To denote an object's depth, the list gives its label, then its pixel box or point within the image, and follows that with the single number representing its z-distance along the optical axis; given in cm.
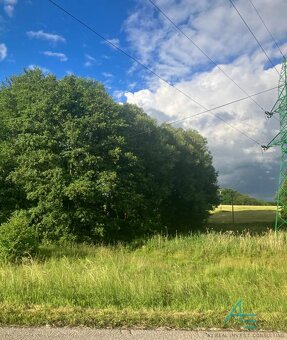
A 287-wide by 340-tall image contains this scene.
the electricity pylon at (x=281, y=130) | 2796
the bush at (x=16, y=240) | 1591
